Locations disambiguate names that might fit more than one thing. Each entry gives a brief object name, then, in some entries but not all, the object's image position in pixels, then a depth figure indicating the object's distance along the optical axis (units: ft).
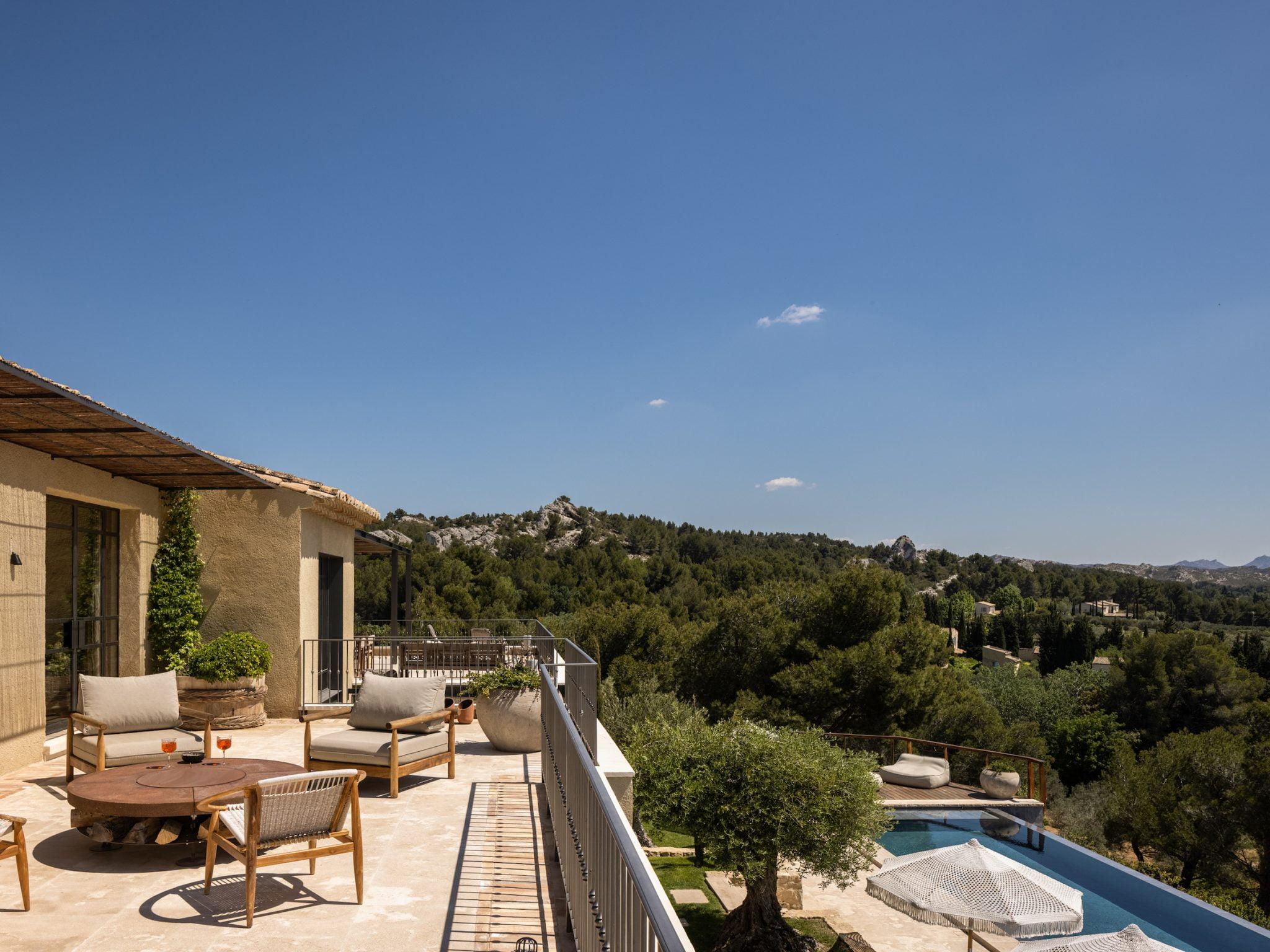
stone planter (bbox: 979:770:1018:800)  56.44
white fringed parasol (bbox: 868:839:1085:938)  29.25
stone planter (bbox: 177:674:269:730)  30.63
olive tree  34.04
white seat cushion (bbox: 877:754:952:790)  58.29
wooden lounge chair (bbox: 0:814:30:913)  12.37
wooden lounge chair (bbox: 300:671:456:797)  20.63
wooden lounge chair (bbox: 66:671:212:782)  19.08
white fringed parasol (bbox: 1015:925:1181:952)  25.02
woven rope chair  12.54
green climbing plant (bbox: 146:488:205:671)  32.58
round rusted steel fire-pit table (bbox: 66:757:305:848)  14.14
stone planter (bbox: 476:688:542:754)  26.43
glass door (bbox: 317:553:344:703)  41.47
